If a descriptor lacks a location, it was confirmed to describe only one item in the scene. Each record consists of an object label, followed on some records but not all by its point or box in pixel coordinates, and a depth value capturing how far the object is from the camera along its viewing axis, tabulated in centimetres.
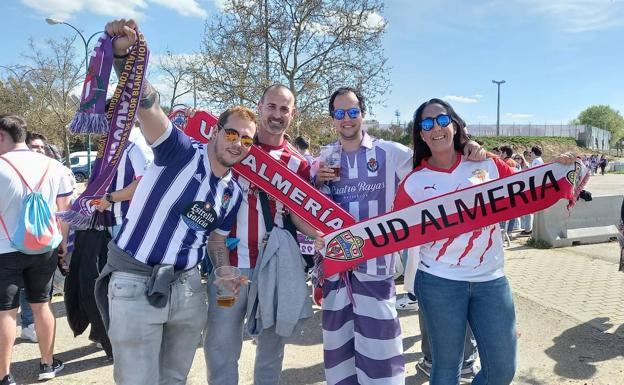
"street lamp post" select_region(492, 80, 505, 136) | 5428
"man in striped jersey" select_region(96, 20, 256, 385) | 226
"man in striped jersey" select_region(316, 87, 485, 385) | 281
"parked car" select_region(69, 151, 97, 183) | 3055
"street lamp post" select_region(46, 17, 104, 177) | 1774
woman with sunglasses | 250
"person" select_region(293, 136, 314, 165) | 873
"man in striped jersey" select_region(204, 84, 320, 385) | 271
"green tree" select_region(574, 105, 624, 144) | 10438
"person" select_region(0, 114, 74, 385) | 342
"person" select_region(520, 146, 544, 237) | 1052
